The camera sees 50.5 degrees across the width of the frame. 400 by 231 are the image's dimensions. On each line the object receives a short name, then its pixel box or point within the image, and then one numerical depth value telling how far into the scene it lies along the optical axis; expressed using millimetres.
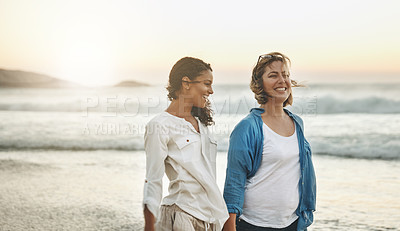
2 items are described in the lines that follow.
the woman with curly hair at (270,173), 2404
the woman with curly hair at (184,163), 2107
